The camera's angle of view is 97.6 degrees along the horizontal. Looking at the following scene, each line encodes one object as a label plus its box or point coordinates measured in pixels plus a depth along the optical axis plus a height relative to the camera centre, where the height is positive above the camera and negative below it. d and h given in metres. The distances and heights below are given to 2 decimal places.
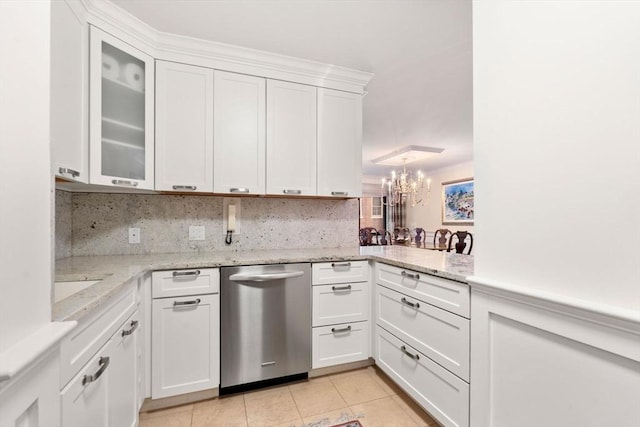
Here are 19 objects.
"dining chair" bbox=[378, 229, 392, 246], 5.21 -0.42
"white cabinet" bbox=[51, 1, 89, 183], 1.26 +0.62
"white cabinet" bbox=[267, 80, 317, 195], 2.22 +0.63
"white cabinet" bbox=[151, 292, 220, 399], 1.68 -0.79
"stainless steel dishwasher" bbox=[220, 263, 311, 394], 1.80 -0.73
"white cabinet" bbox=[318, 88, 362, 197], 2.37 +0.63
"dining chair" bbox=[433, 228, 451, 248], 5.39 -0.45
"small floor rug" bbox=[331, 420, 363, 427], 1.59 -1.19
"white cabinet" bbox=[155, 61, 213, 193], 1.95 +0.63
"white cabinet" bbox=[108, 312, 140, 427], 1.14 -0.72
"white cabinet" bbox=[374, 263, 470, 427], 1.36 -0.71
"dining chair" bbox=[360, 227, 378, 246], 5.29 -0.41
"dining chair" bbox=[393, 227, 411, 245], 5.62 -0.46
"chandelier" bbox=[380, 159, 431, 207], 4.99 +0.56
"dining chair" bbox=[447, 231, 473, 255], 4.60 -0.45
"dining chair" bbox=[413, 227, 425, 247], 6.35 -0.49
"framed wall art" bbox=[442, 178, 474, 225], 6.39 +0.33
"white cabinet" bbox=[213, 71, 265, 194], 2.09 +0.62
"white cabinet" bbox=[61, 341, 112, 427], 0.80 -0.58
